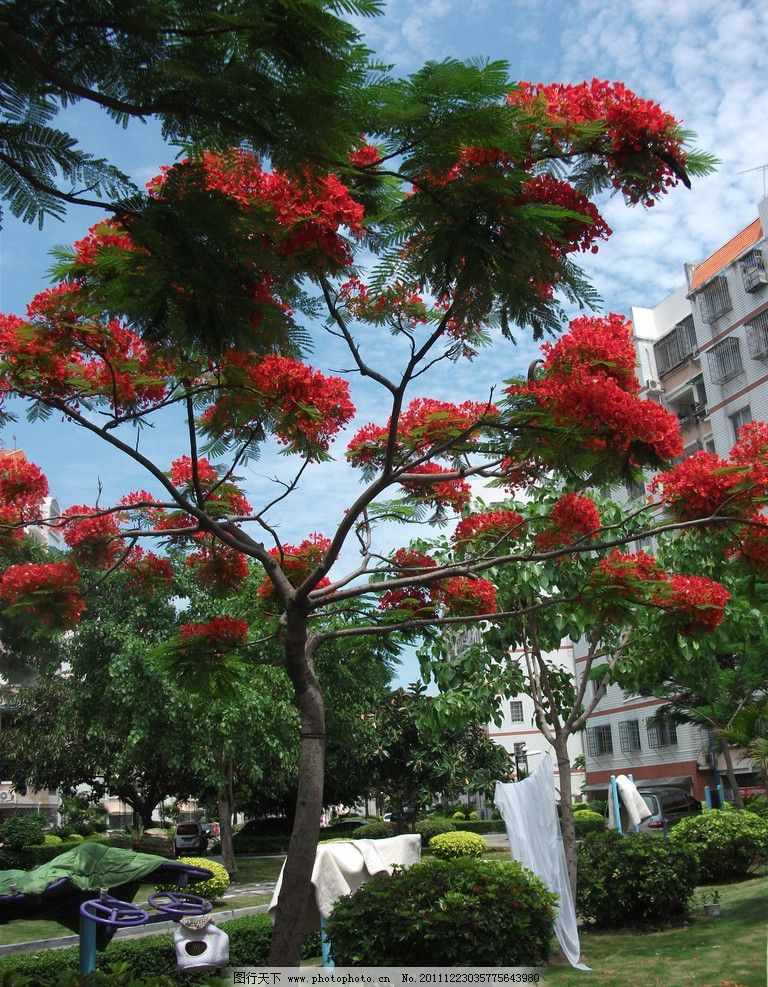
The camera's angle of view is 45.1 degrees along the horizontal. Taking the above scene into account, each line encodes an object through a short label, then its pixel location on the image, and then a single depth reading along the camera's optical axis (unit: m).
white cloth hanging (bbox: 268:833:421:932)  8.89
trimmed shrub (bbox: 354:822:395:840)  34.13
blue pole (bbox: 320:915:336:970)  7.95
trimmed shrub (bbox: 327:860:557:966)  7.34
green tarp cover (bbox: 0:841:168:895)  8.86
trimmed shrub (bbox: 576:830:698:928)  12.21
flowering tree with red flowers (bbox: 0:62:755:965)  4.65
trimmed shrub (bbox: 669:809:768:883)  15.27
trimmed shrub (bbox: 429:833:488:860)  24.30
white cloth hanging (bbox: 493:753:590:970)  10.88
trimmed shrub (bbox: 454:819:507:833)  41.62
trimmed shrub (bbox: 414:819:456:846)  36.69
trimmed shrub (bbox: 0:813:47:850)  29.30
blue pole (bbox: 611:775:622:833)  16.00
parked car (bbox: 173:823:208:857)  37.00
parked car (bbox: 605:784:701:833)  23.70
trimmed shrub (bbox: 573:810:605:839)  27.04
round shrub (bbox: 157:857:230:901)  17.25
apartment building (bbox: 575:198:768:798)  30.92
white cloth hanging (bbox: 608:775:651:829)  15.90
